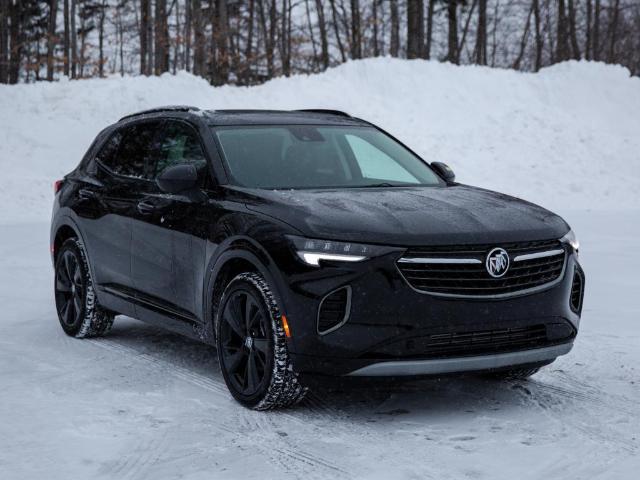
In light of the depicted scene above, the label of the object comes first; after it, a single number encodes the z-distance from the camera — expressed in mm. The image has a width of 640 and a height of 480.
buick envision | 4980
